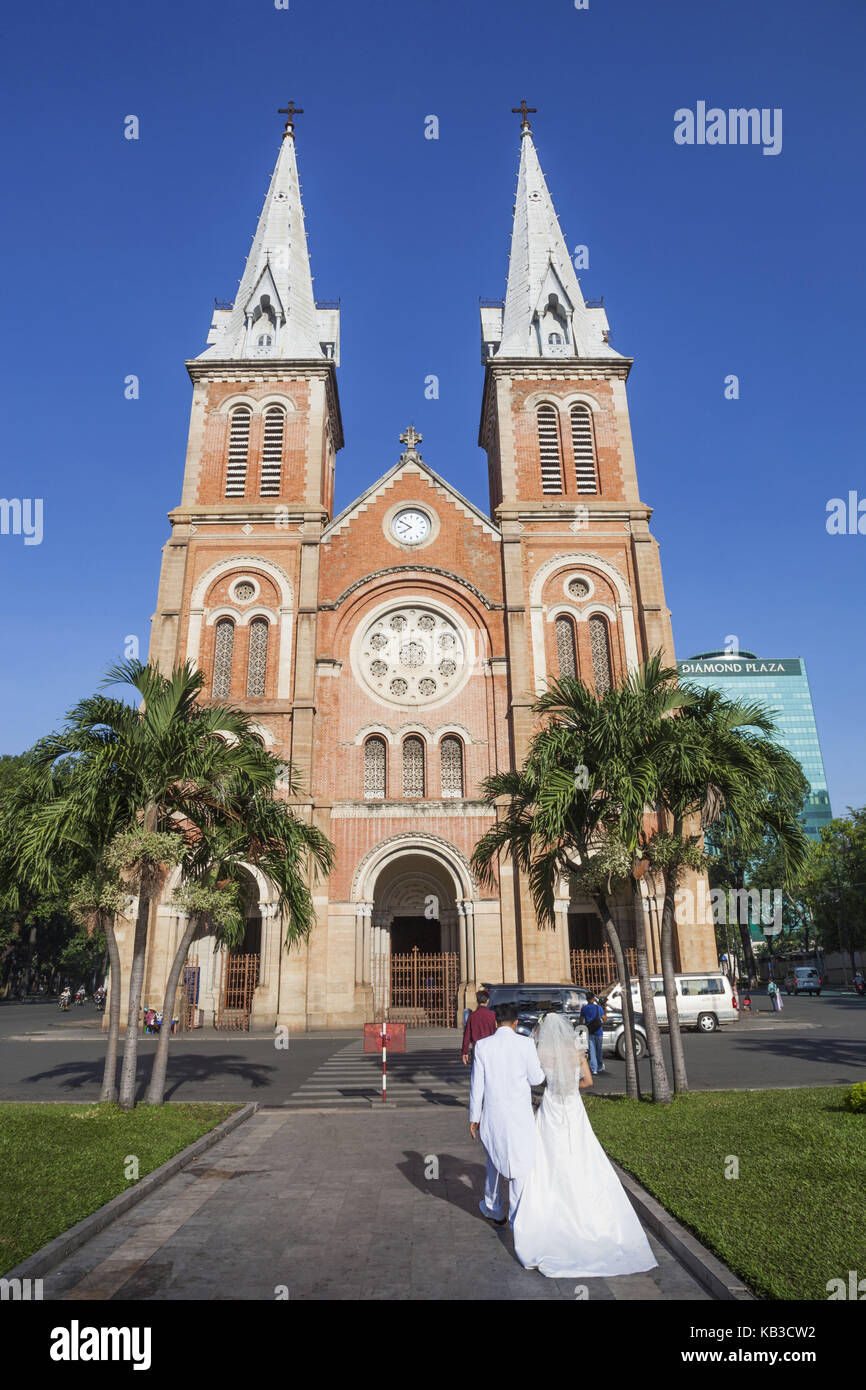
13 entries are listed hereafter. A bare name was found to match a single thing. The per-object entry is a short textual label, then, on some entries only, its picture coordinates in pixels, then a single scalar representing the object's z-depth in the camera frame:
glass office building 129.88
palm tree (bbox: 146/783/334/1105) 12.59
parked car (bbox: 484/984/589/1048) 16.56
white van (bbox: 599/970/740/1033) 25.66
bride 5.81
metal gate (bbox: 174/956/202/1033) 26.59
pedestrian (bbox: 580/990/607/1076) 15.66
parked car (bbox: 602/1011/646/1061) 19.50
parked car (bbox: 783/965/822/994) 59.19
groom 6.59
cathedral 26.84
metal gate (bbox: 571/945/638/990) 27.30
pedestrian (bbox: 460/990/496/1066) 10.05
